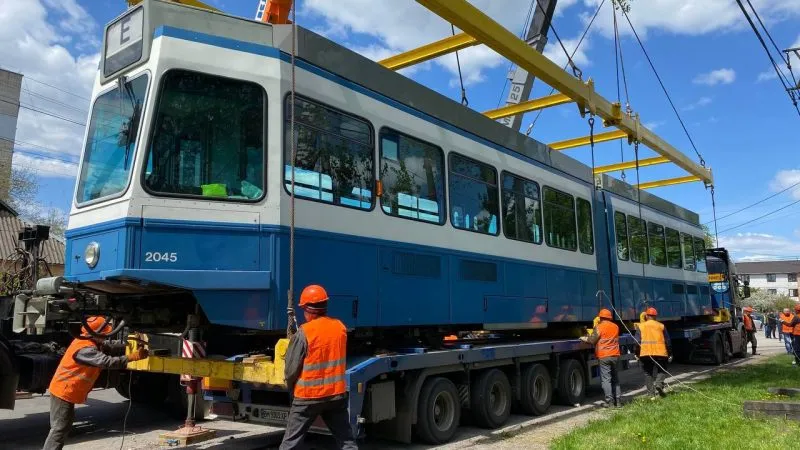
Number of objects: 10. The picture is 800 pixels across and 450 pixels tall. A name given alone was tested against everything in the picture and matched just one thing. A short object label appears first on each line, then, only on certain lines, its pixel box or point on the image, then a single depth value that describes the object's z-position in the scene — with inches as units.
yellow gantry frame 341.7
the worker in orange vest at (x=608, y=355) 401.4
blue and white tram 212.5
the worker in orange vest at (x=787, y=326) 700.0
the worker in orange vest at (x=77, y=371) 221.8
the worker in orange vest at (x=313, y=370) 189.2
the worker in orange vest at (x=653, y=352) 429.7
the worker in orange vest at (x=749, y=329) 850.6
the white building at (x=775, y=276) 3865.7
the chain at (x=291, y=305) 205.2
